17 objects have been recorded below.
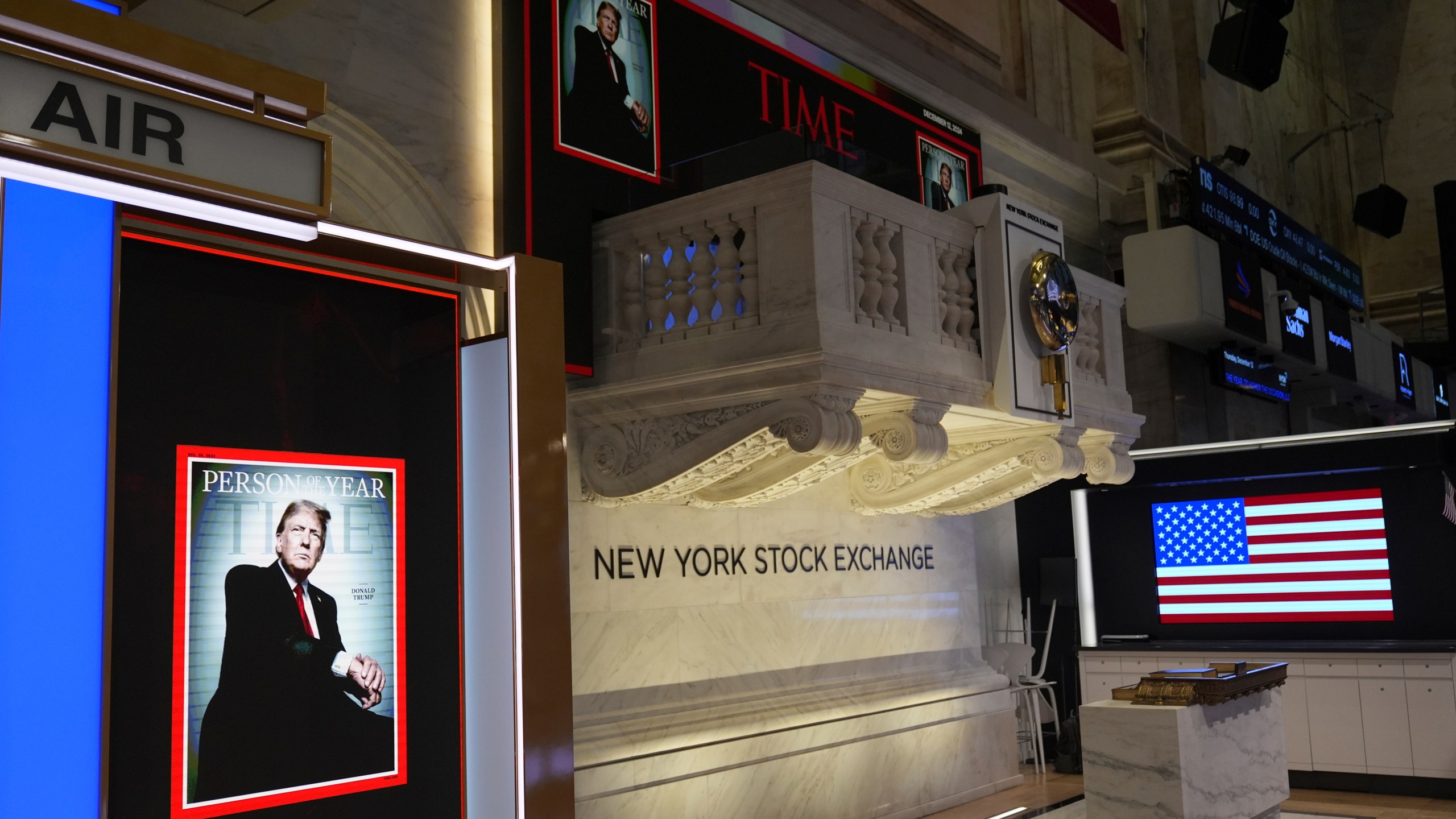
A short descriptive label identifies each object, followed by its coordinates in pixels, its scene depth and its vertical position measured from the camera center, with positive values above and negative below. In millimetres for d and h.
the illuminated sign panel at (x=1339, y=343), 12883 +1977
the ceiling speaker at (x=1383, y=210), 15750 +4123
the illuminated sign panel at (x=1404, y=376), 15016 +1847
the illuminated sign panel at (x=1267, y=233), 10992 +2927
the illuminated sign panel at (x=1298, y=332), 11922 +1957
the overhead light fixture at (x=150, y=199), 2104 +696
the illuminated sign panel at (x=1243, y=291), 11016 +2221
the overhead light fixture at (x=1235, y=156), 13422 +4185
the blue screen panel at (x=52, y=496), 2354 +162
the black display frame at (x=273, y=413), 2729 +381
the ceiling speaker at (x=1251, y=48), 10102 +4089
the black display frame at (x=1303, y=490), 9156 +83
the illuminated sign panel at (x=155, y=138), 2084 +808
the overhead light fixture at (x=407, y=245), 2660 +739
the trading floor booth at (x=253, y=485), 2348 +197
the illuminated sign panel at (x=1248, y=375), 11156 +1467
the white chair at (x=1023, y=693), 9172 -1259
